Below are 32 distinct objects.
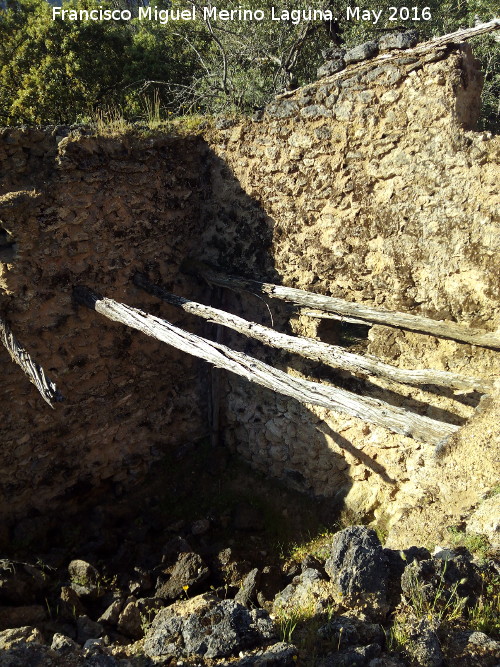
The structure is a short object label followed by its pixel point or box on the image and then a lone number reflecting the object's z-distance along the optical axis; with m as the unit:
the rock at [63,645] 3.08
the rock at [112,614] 4.71
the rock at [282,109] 5.38
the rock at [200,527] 5.91
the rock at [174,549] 5.46
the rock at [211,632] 3.03
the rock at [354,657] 2.81
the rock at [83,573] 5.22
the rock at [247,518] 5.99
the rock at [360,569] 3.38
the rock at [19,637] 3.19
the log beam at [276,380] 4.11
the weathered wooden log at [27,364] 4.45
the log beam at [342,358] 4.42
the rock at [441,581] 3.25
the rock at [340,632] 3.02
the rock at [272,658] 2.80
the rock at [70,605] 4.84
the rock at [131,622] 4.54
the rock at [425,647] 2.82
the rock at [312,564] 4.59
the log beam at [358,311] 4.57
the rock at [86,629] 4.52
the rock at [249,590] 4.76
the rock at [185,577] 5.03
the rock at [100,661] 2.78
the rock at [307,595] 3.56
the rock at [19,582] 4.89
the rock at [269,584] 4.77
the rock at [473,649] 2.84
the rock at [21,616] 4.63
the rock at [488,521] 3.83
